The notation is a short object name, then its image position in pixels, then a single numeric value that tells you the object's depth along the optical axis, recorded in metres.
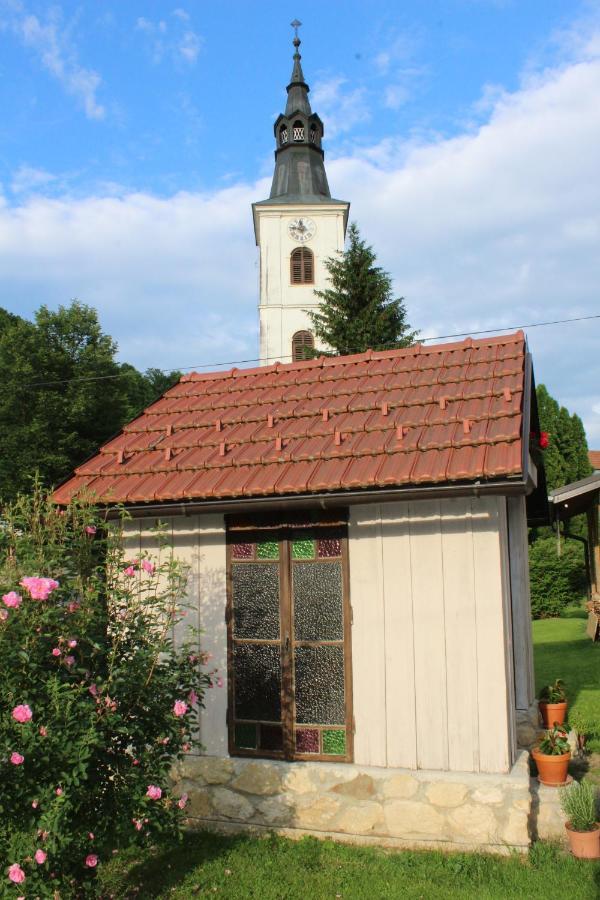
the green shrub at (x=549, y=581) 21.83
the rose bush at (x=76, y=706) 3.57
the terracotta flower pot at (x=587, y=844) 4.85
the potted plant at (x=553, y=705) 7.27
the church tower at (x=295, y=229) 37.44
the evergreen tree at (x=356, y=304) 25.41
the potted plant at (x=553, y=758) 5.51
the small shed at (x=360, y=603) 5.19
